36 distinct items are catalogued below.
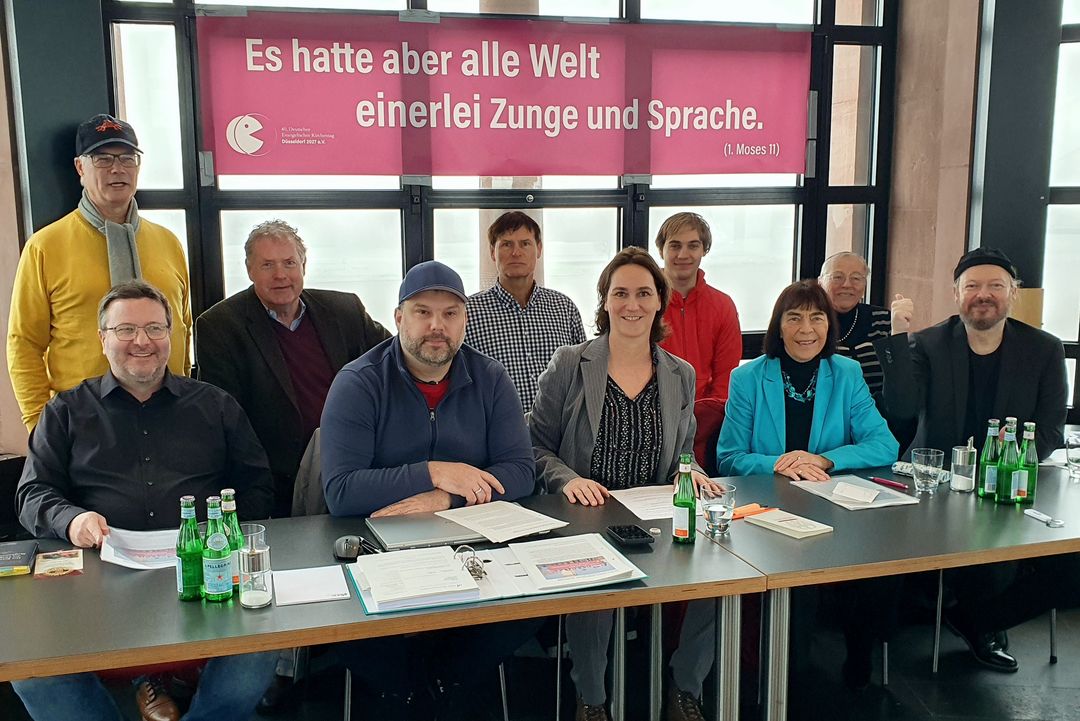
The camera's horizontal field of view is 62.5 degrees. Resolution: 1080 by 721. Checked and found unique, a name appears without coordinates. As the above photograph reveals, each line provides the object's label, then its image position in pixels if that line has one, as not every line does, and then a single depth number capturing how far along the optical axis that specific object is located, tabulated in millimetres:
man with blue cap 2391
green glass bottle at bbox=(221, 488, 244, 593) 1874
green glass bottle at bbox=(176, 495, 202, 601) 1843
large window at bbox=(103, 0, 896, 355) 3965
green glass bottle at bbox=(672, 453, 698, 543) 2176
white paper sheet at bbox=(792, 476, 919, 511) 2512
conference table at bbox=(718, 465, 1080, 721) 2080
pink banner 3998
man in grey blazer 3139
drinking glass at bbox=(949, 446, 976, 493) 2662
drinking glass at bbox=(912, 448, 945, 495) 2607
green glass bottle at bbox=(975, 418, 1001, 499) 2570
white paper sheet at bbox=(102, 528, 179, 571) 2029
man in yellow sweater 3119
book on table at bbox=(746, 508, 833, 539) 2275
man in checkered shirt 3684
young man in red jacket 3865
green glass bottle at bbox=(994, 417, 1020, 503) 2537
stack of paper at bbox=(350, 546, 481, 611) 1837
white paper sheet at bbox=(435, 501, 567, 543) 2219
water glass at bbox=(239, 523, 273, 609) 1814
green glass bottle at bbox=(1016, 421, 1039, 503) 2537
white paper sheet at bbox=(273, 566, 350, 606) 1857
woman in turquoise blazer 2957
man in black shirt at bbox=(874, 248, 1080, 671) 3162
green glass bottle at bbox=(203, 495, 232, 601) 1828
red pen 2685
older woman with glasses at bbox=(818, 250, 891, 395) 3914
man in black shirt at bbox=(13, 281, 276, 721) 2393
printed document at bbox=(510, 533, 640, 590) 1944
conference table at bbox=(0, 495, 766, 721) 1645
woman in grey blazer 2805
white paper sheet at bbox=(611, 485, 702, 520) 2426
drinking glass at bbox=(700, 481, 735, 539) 2248
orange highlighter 2412
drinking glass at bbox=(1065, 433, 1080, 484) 2811
